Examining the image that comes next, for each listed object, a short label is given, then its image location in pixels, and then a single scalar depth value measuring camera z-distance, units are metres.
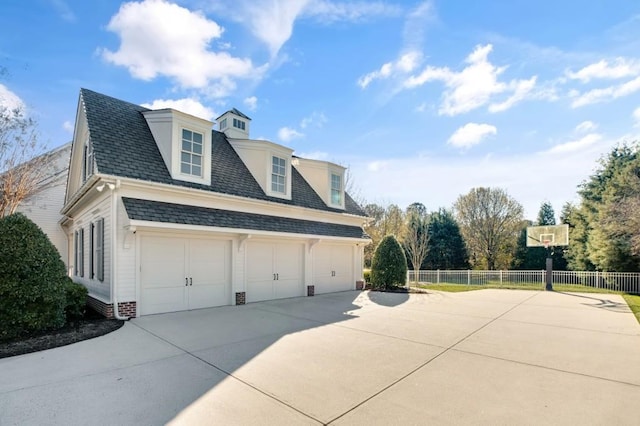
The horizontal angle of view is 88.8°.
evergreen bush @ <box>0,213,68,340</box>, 6.37
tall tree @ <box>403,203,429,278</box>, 20.38
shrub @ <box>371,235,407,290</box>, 15.47
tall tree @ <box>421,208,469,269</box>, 30.09
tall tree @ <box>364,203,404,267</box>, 26.52
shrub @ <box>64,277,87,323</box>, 7.94
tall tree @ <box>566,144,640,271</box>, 17.58
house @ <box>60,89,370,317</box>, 8.46
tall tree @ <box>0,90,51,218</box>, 15.68
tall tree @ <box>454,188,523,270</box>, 29.39
